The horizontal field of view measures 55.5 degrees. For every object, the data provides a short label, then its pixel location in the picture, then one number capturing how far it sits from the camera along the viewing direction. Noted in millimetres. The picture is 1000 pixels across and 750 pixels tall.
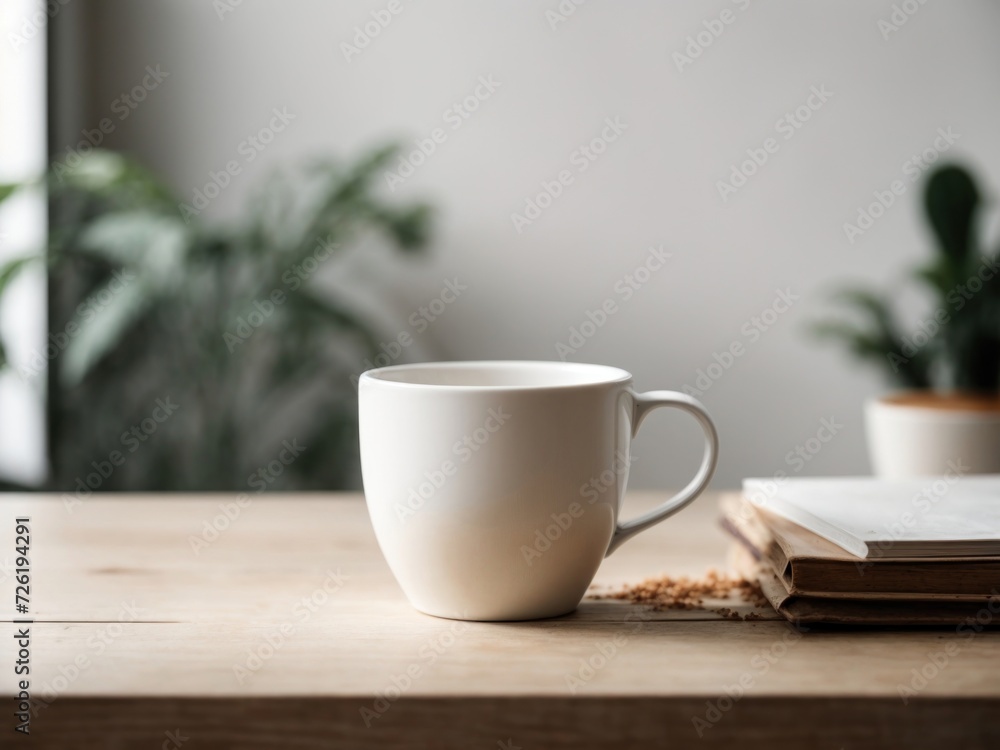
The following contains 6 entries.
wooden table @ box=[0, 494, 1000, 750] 482
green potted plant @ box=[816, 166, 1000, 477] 1141
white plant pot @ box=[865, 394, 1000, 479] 1127
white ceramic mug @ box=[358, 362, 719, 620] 575
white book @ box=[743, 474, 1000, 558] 588
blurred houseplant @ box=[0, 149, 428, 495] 1791
